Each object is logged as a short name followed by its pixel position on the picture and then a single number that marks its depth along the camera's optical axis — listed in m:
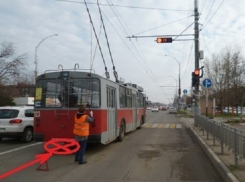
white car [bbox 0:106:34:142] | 13.30
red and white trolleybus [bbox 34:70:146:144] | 10.59
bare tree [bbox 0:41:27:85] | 46.53
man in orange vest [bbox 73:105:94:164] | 9.08
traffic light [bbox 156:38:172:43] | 19.09
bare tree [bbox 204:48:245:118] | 40.42
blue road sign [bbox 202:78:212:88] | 18.00
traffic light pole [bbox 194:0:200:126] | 21.53
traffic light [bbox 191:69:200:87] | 20.69
